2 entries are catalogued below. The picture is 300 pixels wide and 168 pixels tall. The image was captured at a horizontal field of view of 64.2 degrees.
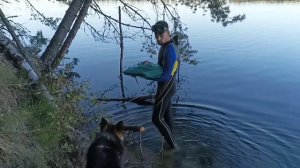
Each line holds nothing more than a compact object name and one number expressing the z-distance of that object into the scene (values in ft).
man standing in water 14.37
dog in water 10.05
